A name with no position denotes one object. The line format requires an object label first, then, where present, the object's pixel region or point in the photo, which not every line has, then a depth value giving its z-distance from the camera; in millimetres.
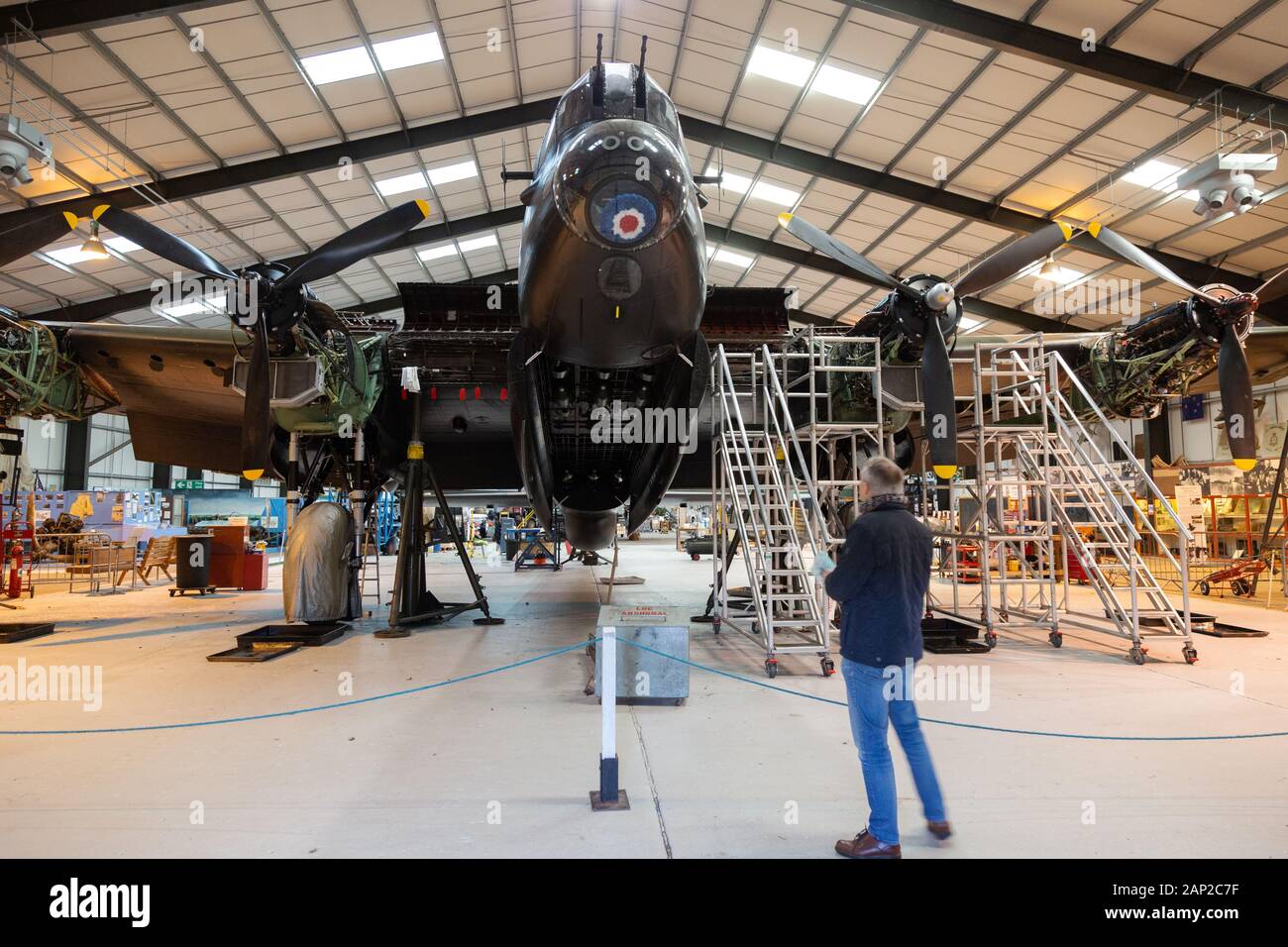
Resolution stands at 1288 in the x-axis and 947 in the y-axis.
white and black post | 3662
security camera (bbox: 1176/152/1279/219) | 11695
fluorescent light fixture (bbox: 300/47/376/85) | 14125
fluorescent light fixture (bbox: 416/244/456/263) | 26656
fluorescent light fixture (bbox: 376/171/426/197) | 20078
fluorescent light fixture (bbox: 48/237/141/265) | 18438
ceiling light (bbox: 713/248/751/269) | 28102
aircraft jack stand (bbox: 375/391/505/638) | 9688
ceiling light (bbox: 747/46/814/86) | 15547
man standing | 3055
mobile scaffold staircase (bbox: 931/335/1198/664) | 7871
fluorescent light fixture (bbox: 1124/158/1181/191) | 15178
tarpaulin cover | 9234
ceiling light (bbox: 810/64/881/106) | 15461
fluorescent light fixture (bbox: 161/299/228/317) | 23869
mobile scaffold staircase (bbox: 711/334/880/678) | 7332
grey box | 5867
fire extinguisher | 14069
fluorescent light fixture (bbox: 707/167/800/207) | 21703
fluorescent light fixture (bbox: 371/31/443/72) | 14500
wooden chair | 17328
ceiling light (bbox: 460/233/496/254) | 27234
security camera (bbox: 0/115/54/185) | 11031
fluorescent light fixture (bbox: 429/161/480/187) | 20797
